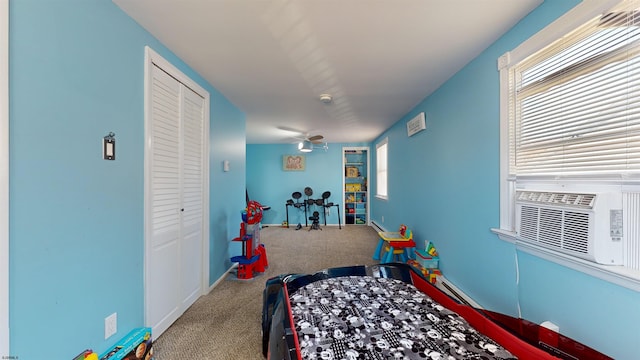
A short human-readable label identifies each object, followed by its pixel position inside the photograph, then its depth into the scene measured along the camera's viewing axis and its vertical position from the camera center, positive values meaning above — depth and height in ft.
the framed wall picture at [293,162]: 22.50 +1.80
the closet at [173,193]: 6.06 -0.41
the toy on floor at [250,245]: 10.08 -2.92
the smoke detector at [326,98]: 9.97 +3.67
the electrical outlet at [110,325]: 4.85 -3.13
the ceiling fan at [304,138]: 16.55 +3.48
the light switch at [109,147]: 4.79 +0.70
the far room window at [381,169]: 18.35 +1.00
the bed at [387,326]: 3.74 -2.83
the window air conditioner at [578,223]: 3.68 -0.76
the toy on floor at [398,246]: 10.42 -2.94
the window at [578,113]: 3.59 +1.32
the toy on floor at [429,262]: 9.09 -3.34
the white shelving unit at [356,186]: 23.06 -0.55
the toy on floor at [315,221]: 20.84 -3.70
